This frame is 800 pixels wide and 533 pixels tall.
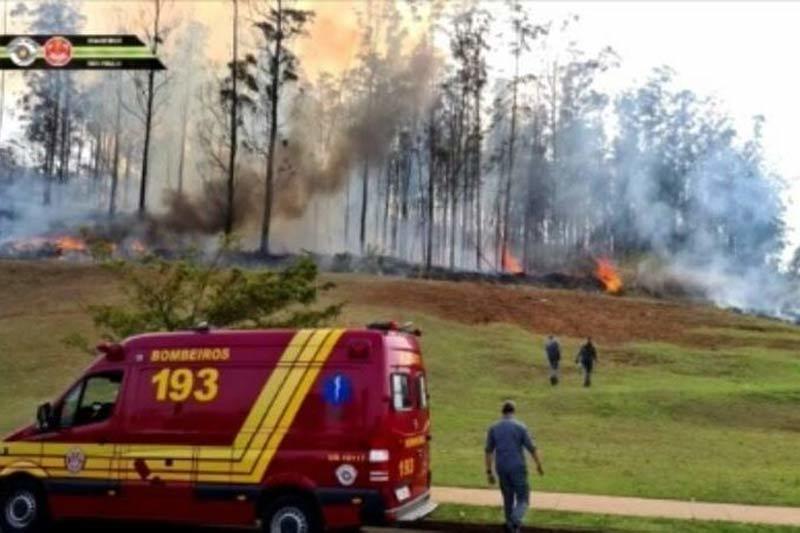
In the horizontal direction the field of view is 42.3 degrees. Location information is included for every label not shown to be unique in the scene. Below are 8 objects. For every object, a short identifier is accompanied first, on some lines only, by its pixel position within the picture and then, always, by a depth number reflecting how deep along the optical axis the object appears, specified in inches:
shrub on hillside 840.9
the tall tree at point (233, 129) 2429.9
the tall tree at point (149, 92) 2439.7
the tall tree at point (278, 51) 2524.6
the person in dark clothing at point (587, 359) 1332.4
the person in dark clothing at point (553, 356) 1350.9
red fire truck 458.3
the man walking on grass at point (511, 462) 487.5
